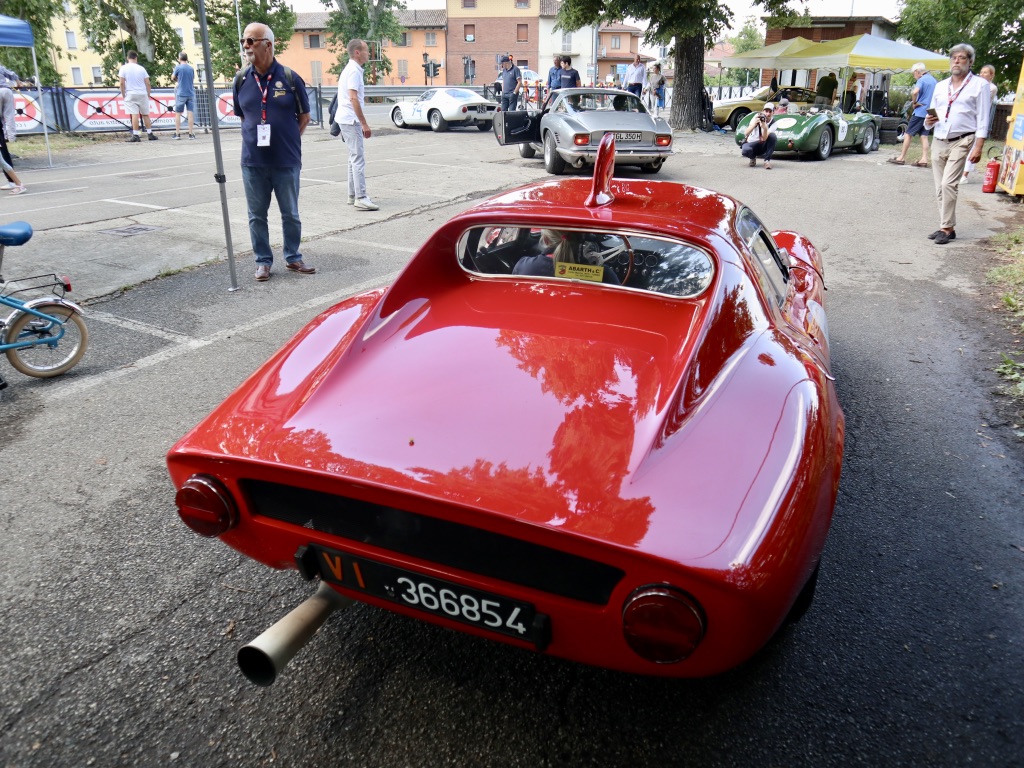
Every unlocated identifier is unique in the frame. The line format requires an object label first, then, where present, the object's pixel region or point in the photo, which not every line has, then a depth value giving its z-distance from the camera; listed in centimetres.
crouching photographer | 1385
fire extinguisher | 1156
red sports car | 166
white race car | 2097
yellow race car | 2228
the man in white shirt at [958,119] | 753
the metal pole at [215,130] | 549
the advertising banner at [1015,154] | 1041
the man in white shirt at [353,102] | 877
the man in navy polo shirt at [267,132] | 601
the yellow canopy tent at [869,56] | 2094
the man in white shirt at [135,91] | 1723
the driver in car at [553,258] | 282
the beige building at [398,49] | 7594
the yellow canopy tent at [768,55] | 2445
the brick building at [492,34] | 7138
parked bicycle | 416
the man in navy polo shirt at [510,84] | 1962
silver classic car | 1182
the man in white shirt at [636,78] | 2145
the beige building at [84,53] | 6366
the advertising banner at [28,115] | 1677
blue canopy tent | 1081
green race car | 1509
